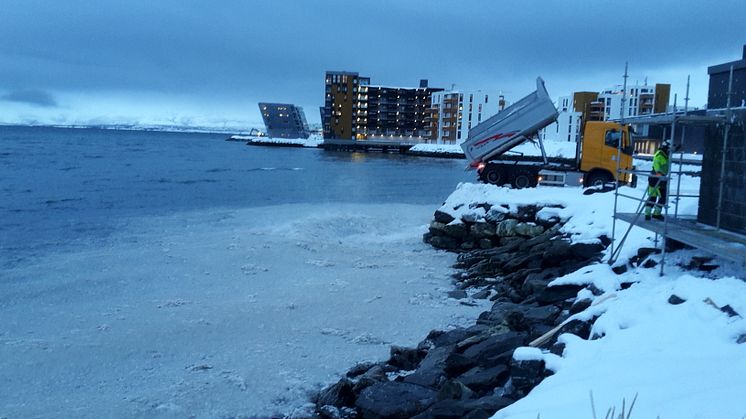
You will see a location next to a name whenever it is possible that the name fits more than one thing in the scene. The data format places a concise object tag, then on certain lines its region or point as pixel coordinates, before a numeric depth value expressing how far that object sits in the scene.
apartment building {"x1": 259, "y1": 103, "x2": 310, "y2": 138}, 166.62
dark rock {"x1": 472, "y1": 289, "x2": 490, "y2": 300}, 12.67
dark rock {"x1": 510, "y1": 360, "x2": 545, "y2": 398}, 6.30
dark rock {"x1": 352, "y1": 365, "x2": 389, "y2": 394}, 7.71
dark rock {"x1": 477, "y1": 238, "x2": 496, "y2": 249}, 18.64
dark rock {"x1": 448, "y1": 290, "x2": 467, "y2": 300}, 12.83
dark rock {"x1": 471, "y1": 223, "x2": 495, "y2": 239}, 18.80
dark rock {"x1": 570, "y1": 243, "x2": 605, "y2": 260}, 11.88
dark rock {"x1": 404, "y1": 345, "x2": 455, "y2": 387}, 7.45
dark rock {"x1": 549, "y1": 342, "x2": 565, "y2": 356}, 6.78
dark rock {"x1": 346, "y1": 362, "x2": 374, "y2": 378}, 8.66
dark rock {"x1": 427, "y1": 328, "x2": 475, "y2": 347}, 9.10
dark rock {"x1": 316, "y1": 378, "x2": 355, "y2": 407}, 7.59
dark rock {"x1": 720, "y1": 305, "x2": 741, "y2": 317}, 6.39
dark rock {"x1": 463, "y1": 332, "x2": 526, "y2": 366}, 7.38
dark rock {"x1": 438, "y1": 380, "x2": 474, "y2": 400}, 6.63
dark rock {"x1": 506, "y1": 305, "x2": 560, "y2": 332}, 8.66
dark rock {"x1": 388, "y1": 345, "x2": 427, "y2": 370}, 8.77
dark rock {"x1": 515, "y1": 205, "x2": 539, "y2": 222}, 18.22
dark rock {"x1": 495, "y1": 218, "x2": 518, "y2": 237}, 18.19
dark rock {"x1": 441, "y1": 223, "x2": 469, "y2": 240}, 19.25
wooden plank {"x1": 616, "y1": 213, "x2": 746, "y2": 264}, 7.38
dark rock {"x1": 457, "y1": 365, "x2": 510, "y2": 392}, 6.83
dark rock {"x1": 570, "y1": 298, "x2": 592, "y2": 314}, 8.36
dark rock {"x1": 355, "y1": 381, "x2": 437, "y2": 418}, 6.79
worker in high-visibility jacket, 10.02
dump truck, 22.11
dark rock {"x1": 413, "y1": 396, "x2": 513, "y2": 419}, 5.77
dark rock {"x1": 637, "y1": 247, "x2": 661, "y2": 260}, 9.52
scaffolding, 7.70
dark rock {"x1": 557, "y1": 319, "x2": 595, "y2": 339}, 7.29
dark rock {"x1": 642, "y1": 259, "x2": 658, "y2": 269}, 9.12
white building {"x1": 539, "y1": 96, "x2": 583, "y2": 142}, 115.25
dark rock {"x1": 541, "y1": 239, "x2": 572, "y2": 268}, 12.27
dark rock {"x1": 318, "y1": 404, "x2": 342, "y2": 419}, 7.26
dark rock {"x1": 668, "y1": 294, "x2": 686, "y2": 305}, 7.14
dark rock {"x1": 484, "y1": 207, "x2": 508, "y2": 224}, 18.69
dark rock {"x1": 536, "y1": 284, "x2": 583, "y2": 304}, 9.63
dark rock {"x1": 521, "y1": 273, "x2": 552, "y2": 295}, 11.02
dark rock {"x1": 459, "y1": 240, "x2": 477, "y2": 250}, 18.88
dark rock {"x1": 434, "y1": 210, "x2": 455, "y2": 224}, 19.97
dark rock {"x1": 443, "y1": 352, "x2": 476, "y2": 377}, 7.61
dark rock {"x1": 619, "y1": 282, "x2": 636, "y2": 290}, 8.69
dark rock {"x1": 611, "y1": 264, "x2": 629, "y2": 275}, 9.57
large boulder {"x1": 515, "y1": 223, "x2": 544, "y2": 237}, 17.42
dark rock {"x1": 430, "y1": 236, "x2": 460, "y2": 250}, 19.14
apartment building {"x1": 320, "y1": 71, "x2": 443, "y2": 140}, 137.38
